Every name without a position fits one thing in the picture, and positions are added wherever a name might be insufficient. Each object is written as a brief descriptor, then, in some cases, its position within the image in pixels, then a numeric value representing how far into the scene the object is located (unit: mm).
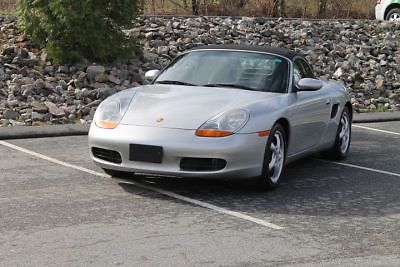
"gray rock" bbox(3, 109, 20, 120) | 11719
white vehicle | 23250
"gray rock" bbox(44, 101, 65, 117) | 12094
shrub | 13445
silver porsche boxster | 7375
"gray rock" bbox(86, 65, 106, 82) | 13648
